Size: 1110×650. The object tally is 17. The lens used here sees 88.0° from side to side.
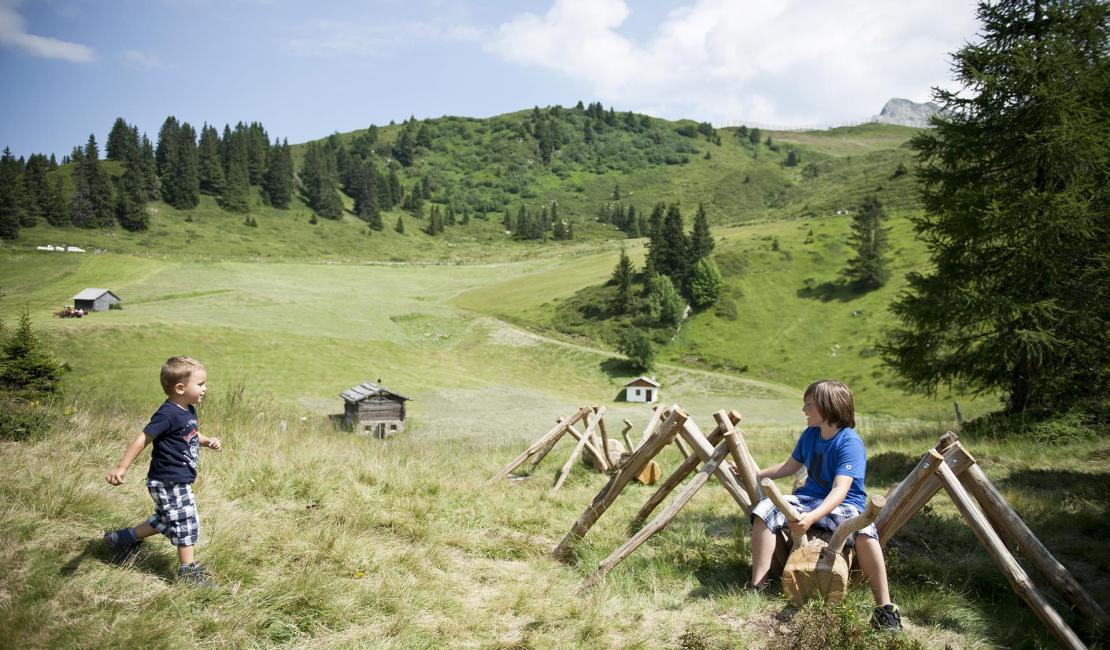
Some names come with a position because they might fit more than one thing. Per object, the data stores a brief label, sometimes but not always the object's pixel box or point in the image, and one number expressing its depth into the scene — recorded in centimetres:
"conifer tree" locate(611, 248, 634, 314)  7594
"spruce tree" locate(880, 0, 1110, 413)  1394
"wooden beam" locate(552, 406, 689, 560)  653
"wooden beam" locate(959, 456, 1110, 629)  486
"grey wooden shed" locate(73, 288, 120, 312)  5153
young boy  490
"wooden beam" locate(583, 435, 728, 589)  596
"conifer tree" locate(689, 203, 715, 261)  8231
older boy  519
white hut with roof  5547
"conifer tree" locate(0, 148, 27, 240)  9538
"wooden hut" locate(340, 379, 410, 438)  3553
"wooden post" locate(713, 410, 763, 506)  586
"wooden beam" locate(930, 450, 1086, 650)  463
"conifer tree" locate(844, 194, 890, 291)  7125
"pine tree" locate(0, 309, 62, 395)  2131
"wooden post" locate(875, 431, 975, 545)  513
